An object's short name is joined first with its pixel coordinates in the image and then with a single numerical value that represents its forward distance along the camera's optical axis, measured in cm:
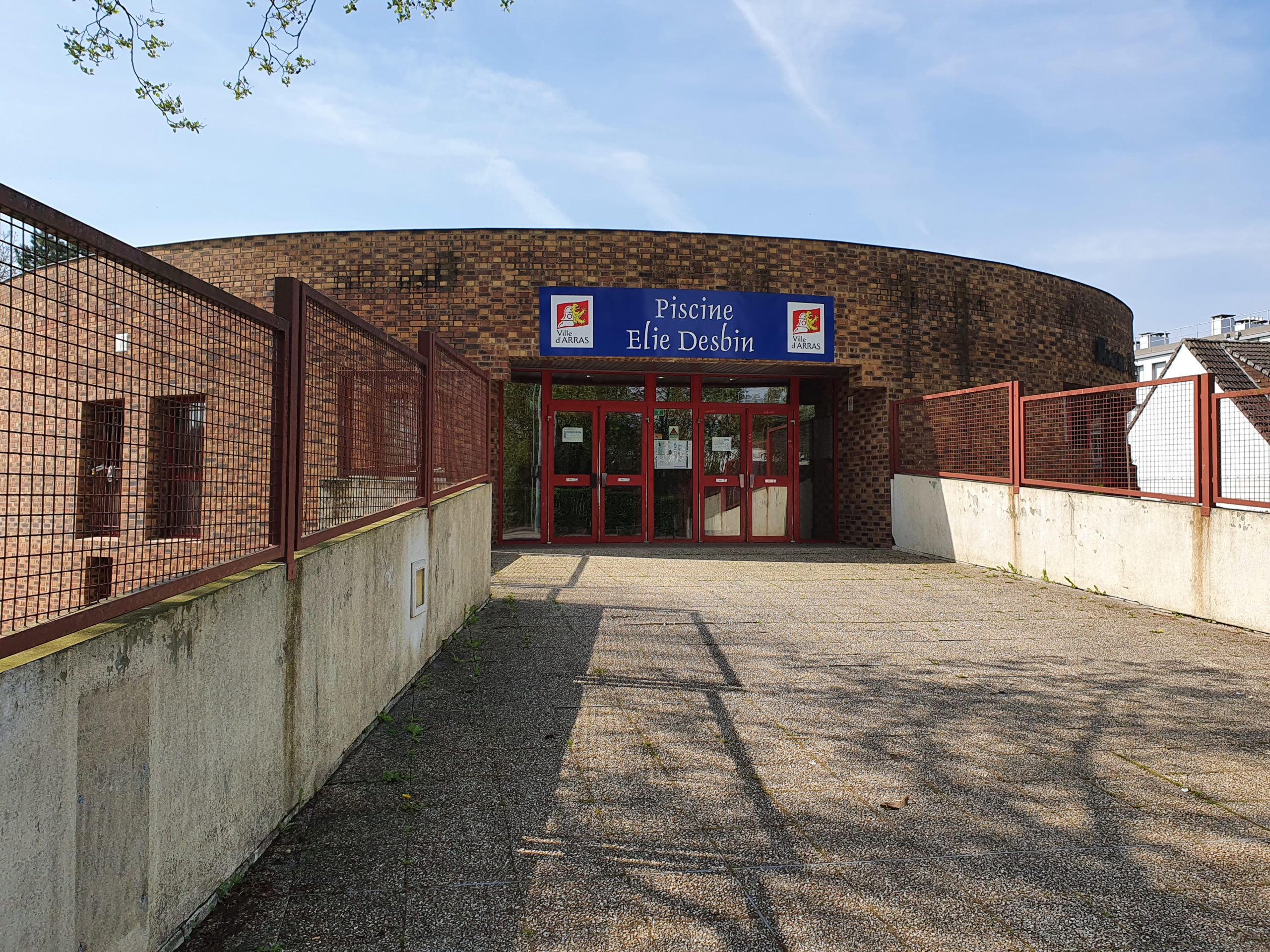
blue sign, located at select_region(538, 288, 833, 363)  1299
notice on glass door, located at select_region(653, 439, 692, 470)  1477
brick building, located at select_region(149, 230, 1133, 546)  1306
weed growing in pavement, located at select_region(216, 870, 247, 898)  266
